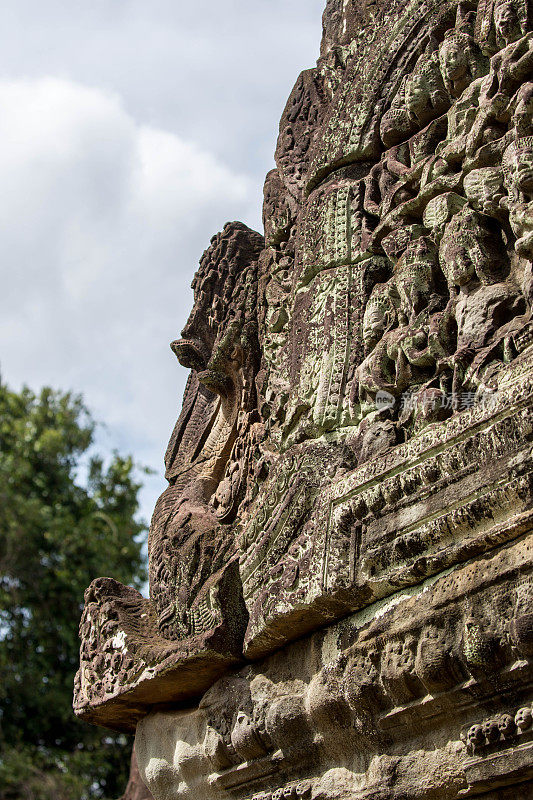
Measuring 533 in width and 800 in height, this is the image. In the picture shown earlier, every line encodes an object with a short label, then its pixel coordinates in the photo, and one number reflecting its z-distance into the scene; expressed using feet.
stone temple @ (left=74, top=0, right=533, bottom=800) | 7.46
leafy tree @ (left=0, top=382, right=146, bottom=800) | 31.07
